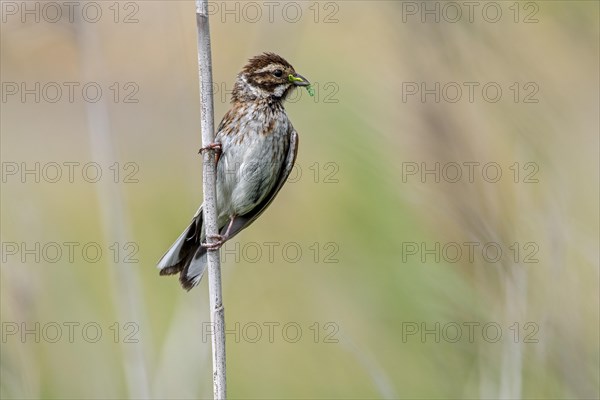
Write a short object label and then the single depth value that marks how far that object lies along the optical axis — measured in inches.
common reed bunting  305.0
